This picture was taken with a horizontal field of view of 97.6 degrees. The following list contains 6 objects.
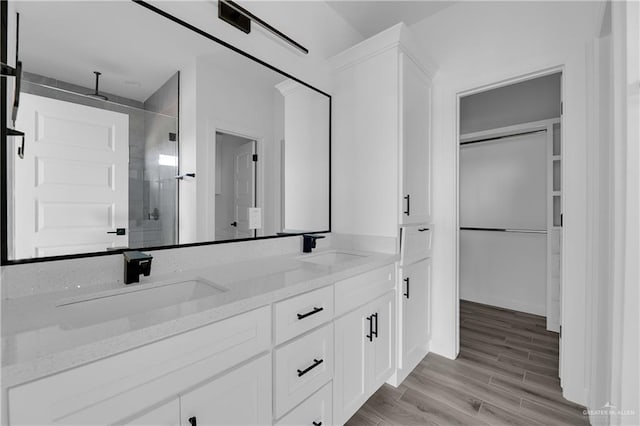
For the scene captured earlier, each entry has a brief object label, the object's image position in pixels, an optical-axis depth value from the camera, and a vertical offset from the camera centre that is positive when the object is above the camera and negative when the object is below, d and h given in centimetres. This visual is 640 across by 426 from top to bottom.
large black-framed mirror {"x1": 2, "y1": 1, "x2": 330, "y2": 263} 99 +34
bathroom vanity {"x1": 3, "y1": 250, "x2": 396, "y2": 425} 63 -41
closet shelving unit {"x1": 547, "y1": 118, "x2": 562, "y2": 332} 271 -10
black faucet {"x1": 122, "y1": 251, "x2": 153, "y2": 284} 110 -21
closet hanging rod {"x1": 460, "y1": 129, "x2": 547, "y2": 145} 305 +89
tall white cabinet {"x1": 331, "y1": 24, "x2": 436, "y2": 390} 187 +38
